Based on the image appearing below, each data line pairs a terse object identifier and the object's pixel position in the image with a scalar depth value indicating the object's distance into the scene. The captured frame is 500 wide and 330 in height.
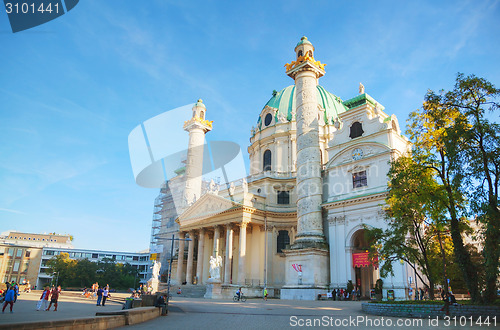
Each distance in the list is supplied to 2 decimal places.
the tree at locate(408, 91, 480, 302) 15.63
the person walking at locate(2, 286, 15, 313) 14.84
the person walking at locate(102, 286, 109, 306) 22.43
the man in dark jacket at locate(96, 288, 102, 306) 22.48
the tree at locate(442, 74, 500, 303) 13.81
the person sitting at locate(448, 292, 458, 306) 15.31
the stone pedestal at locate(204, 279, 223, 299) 34.94
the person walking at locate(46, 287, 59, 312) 17.54
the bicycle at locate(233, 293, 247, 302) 30.54
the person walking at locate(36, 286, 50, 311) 17.48
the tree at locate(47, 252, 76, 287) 57.53
